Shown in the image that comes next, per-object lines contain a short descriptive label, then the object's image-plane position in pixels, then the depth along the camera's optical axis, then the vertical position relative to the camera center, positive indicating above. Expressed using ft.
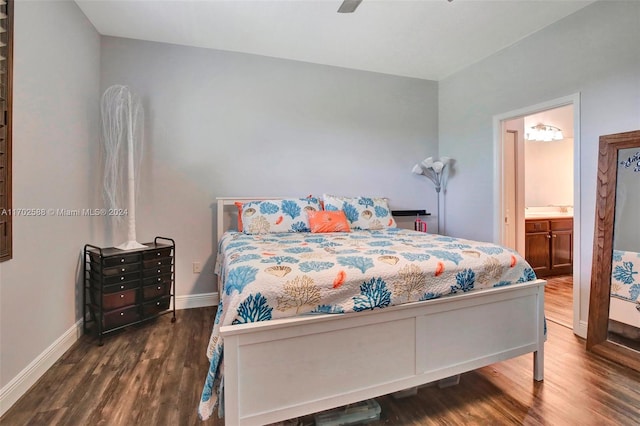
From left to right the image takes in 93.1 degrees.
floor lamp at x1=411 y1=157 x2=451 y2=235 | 12.67 +1.80
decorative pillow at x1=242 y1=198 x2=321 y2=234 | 9.14 -0.12
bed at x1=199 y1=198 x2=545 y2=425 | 4.13 -1.74
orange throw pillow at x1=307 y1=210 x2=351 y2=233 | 9.34 -0.30
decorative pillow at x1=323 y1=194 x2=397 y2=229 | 10.29 +0.04
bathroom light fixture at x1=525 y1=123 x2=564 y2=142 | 15.48 +4.11
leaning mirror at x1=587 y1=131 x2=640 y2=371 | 6.90 -0.97
